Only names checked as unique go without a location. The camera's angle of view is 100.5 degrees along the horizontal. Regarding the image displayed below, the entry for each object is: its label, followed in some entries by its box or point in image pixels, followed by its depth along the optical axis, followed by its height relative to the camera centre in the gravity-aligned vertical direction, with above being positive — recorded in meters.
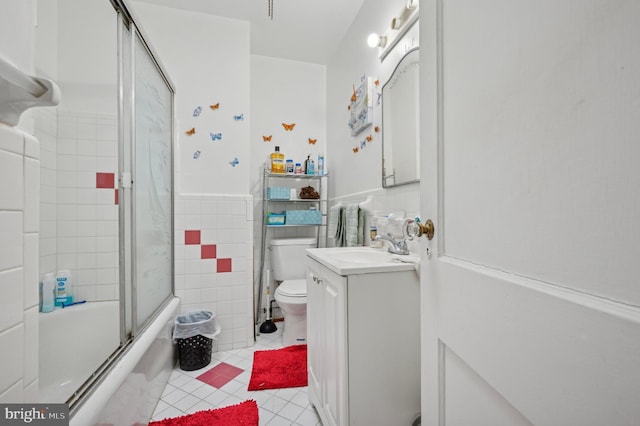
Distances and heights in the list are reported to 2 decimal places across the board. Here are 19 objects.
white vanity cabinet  0.93 -0.48
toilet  1.92 -0.56
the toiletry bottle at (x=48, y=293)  1.50 -0.45
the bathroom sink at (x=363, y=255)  1.25 -0.21
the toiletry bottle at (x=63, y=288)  1.57 -0.44
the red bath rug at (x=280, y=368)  1.55 -0.99
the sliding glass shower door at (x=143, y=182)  1.28 +0.18
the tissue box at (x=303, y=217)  2.35 -0.03
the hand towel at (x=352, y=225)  1.74 -0.08
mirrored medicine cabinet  1.27 +0.47
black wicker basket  1.72 -0.90
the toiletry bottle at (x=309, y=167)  2.46 +0.43
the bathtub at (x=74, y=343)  1.19 -0.67
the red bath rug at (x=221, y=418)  1.24 -0.98
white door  0.29 +0.00
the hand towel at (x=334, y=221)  2.01 -0.06
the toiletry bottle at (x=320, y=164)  2.49 +0.46
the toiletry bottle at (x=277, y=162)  2.39 +0.46
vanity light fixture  1.27 +0.99
